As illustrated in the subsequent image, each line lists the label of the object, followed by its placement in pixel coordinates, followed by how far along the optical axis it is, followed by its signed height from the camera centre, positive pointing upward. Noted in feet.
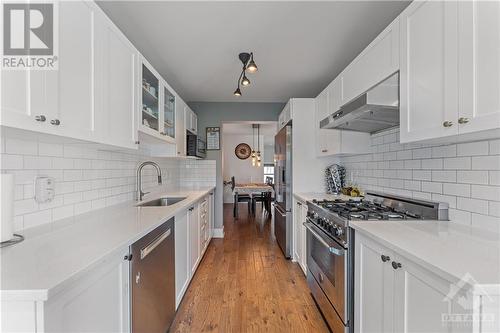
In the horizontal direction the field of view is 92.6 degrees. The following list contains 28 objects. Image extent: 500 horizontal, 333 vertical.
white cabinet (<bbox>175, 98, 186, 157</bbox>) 9.64 +1.58
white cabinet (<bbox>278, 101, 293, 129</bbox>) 10.48 +2.41
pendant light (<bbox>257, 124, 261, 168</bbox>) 27.03 +1.71
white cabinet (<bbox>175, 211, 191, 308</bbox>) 6.49 -2.65
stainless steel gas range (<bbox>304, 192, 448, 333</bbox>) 5.00 -1.78
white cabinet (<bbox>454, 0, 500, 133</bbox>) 3.09 +1.36
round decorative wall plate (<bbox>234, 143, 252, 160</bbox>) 28.73 +1.76
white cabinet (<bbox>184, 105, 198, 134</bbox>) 11.22 +2.32
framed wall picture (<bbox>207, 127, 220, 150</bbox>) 14.01 +1.62
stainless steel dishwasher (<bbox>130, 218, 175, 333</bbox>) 4.02 -2.26
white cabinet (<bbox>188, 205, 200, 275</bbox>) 8.02 -2.61
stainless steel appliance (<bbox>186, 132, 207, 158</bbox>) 11.29 +0.96
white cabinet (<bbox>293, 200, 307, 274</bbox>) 8.73 -2.77
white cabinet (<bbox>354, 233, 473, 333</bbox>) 2.70 -1.81
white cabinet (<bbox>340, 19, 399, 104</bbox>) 5.02 +2.44
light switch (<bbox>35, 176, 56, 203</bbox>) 4.23 -0.42
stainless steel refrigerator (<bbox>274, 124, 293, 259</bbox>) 10.49 -1.19
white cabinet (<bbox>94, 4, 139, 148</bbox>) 4.51 +1.71
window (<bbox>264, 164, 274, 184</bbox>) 33.21 -0.63
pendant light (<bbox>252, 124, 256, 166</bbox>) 24.99 +2.67
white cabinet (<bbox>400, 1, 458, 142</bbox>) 3.71 +1.64
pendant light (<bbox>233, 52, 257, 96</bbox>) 7.51 +3.61
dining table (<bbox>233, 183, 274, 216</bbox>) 19.27 -1.96
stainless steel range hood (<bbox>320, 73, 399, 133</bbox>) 5.10 +1.30
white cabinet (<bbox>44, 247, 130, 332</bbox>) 2.42 -1.63
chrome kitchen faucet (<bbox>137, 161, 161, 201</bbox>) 7.86 -0.49
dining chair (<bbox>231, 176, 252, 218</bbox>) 19.74 -2.94
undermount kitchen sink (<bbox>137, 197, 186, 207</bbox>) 8.53 -1.30
